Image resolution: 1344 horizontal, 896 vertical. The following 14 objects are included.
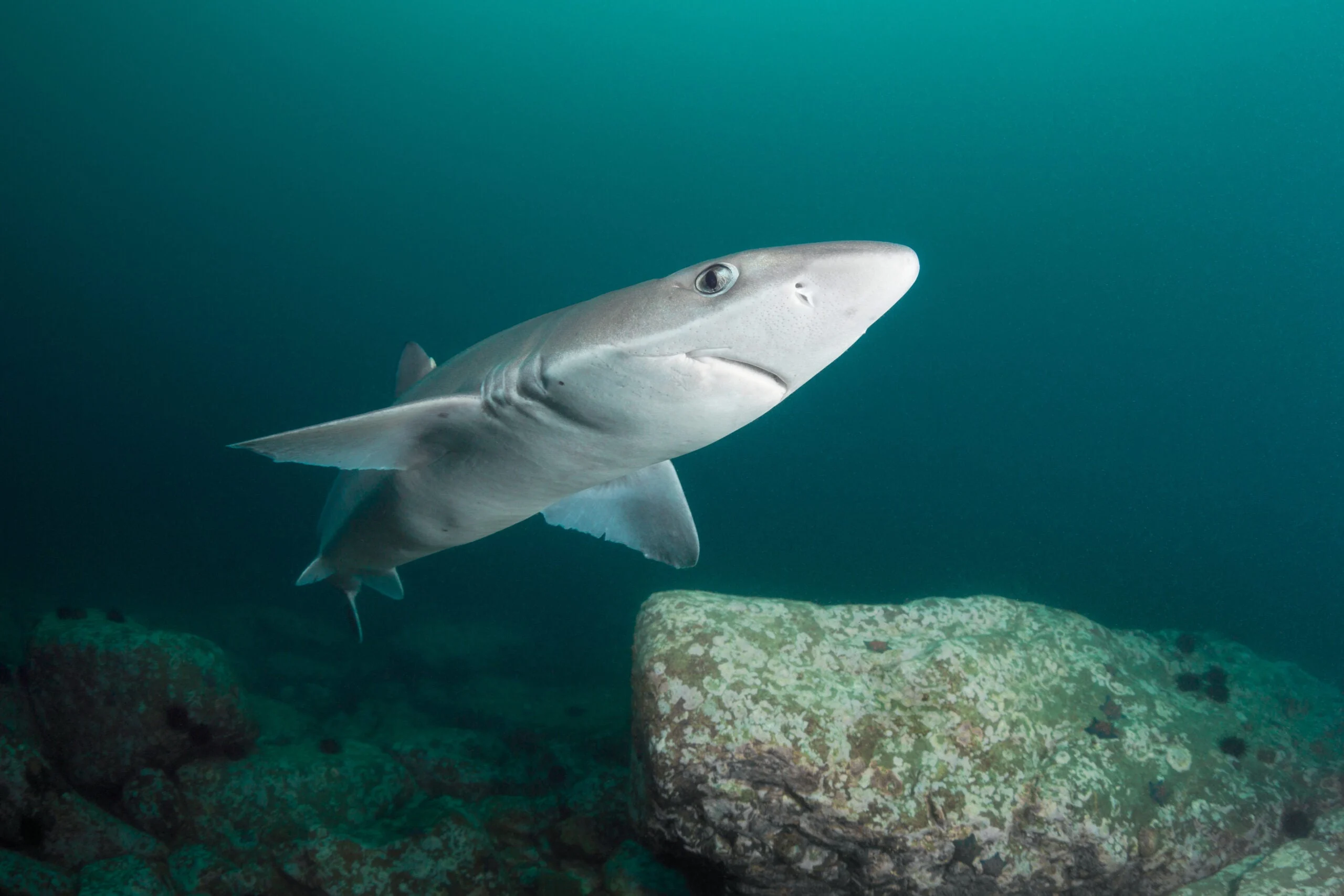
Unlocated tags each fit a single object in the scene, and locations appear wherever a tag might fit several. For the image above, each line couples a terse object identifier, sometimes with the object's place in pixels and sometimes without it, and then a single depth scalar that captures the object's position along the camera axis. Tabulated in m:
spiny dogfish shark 1.40
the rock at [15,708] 5.28
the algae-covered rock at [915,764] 2.73
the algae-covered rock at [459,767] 6.63
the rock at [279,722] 6.95
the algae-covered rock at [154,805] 5.19
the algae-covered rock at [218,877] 4.23
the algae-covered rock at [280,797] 5.09
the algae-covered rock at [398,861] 4.19
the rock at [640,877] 4.02
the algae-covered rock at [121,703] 5.67
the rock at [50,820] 4.31
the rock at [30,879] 3.64
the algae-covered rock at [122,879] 3.88
